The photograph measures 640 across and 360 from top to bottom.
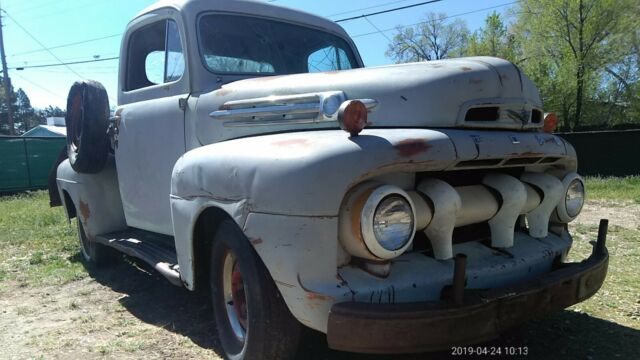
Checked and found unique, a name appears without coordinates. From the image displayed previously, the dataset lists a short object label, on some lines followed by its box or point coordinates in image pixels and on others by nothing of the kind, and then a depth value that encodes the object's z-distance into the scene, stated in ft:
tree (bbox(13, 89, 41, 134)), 258.98
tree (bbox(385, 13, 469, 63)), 116.88
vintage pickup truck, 6.74
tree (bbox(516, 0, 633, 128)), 76.38
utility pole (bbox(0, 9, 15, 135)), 93.81
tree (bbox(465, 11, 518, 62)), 91.20
